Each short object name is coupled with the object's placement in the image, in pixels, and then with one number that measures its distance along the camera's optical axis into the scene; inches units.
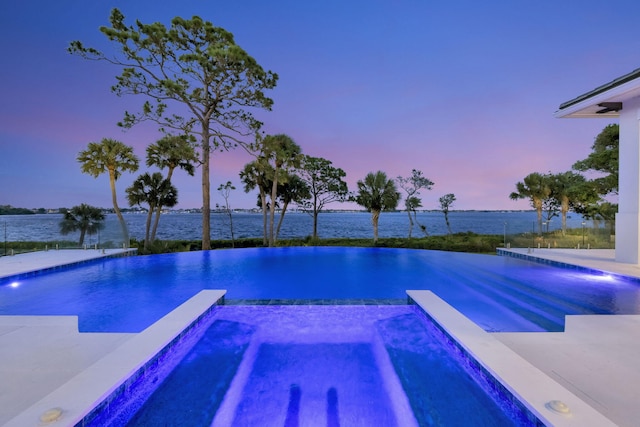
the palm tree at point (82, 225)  437.1
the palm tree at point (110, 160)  563.5
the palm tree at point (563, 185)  774.5
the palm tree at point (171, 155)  563.5
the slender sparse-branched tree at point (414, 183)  802.8
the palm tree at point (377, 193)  674.8
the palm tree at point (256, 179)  674.3
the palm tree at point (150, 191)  666.2
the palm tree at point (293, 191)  736.3
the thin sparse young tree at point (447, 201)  960.3
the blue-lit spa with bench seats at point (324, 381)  94.1
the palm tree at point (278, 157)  608.1
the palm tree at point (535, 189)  809.5
